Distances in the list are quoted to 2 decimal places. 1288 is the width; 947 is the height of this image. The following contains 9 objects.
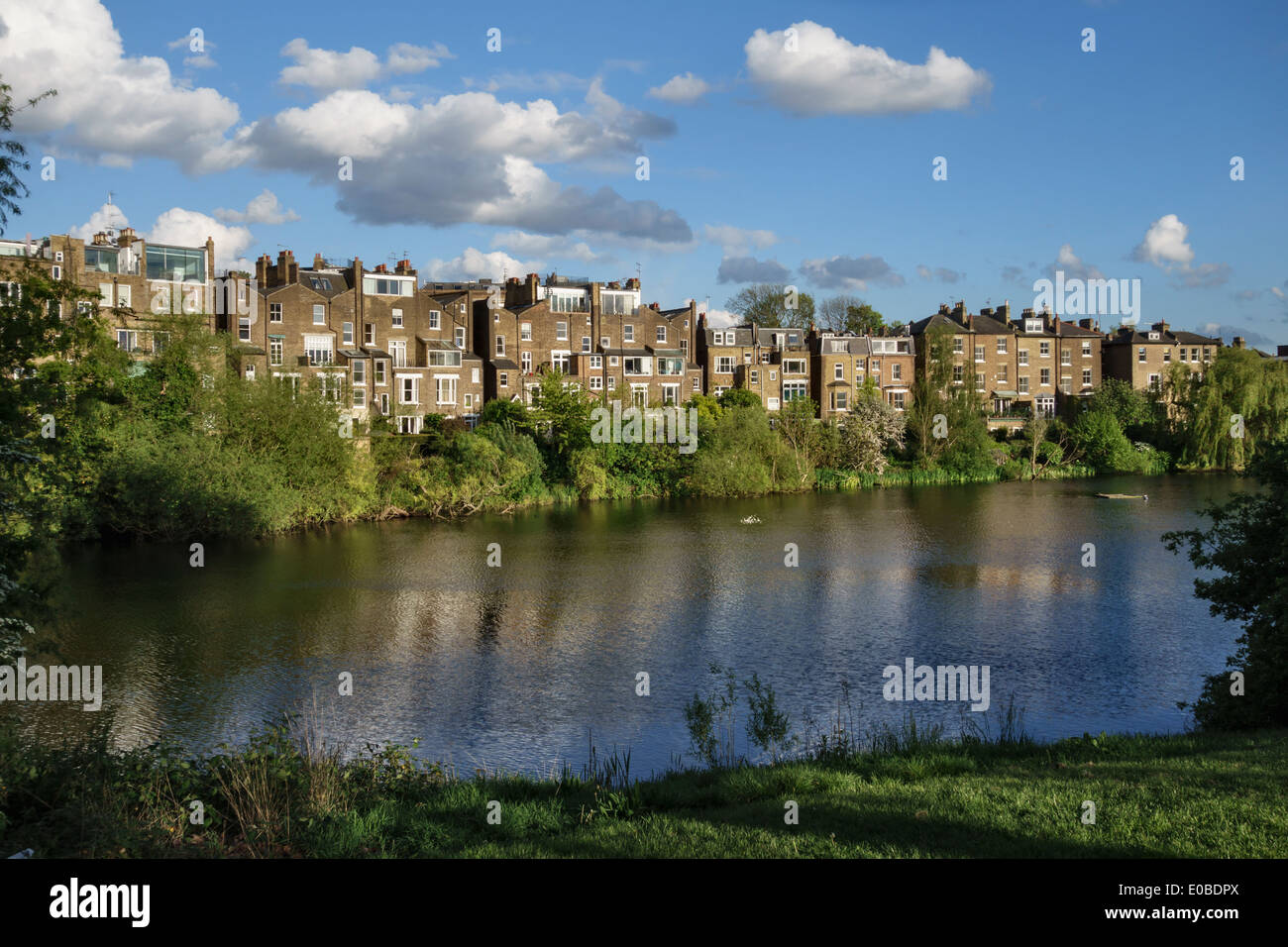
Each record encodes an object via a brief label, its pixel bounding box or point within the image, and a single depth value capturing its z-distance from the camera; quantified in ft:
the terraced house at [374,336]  215.92
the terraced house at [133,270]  191.11
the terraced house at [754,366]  274.16
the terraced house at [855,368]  277.44
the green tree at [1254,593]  45.32
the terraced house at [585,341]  248.52
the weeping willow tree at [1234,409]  234.79
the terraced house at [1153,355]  297.33
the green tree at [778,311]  348.18
